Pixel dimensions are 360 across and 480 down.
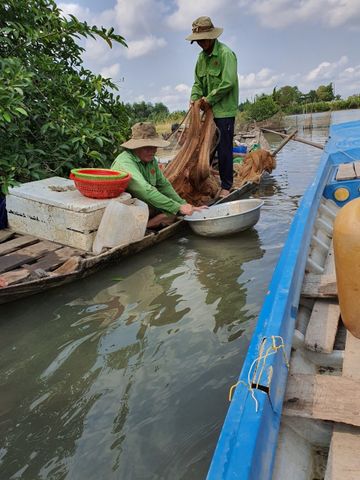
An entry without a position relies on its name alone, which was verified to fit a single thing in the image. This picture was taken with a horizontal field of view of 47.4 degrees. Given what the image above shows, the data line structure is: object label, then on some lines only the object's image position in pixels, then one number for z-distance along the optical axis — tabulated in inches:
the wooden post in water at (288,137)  377.7
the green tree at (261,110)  1702.4
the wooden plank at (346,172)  171.4
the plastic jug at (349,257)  69.1
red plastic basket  162.7
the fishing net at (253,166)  325.9
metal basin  197.9
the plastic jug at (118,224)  160.7
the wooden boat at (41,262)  135.0
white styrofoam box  158.7
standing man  231.5
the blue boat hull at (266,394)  46.6
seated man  185.8
